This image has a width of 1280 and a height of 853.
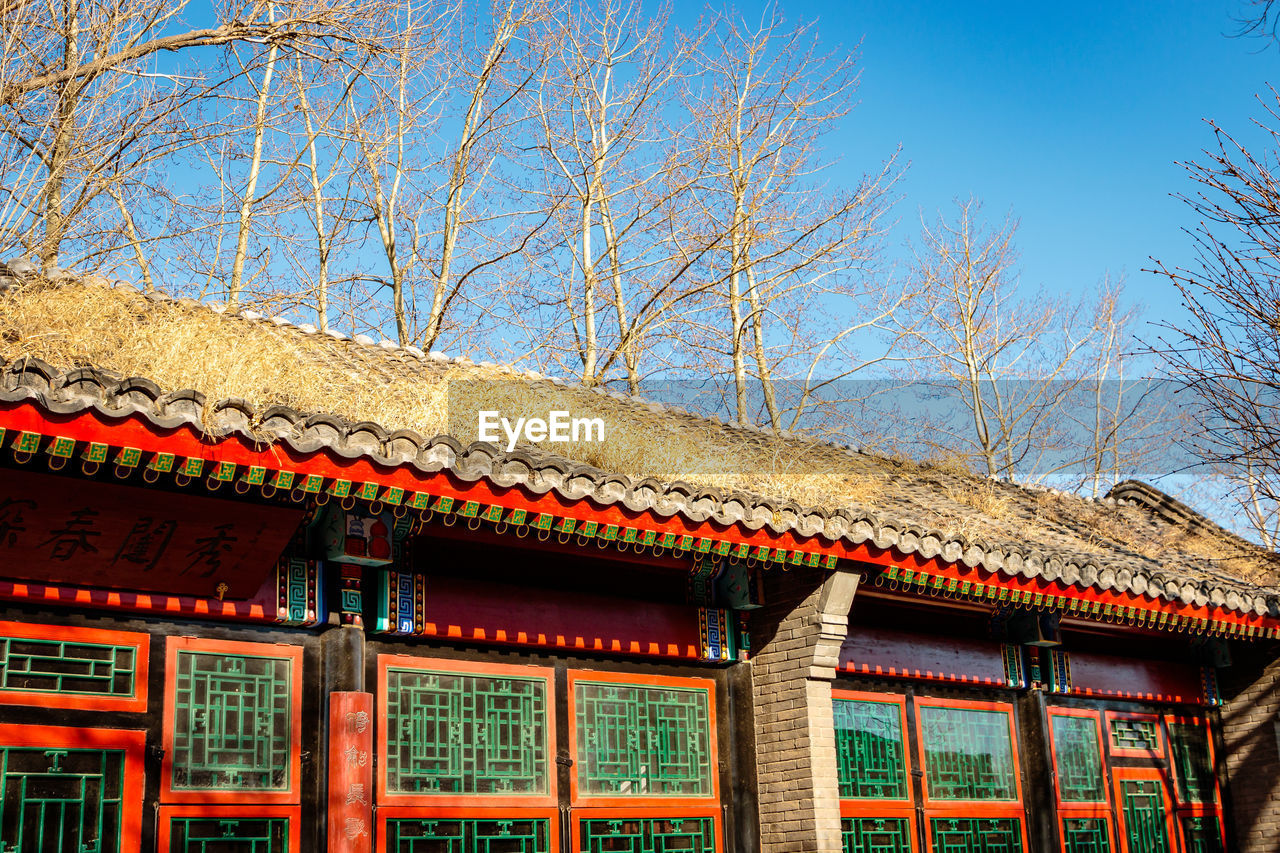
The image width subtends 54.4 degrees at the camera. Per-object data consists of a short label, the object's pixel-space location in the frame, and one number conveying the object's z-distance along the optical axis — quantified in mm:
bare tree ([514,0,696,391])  19703
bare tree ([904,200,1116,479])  25266
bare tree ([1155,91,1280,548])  6941
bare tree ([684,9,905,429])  20094
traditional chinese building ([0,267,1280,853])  5574
